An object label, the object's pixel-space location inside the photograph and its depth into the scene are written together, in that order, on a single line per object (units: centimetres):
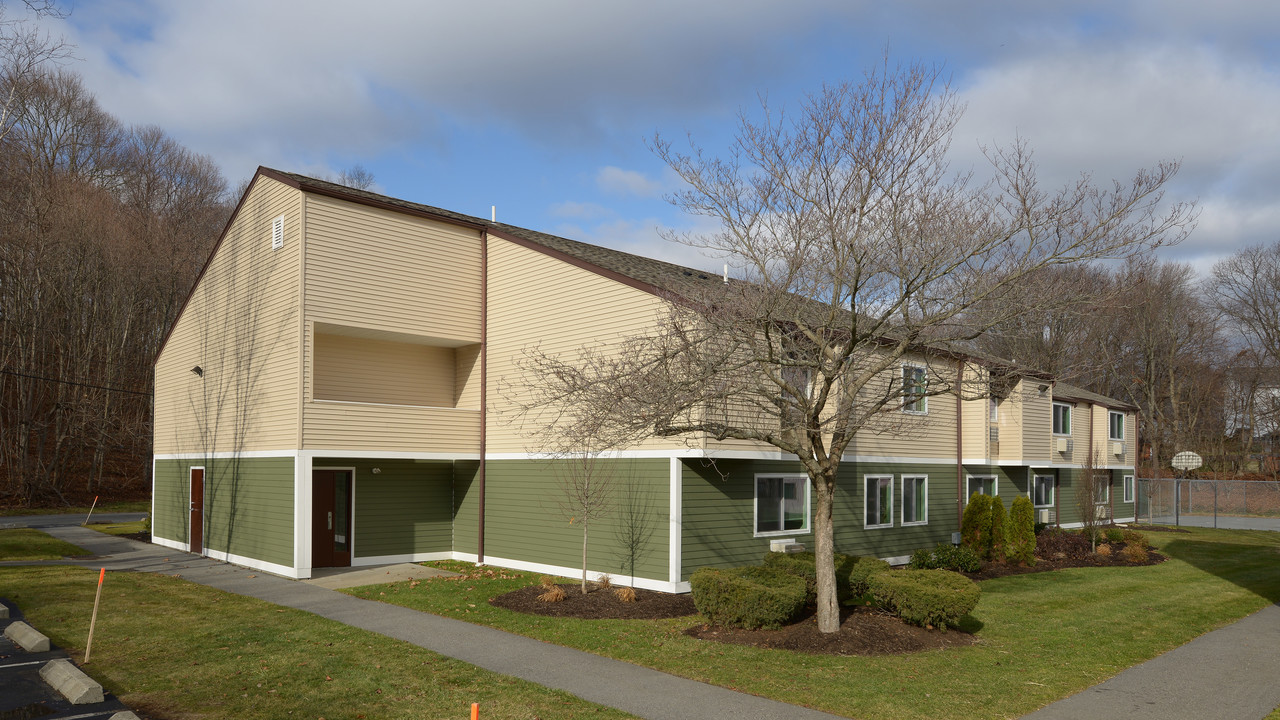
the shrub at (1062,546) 2327
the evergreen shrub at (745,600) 1223
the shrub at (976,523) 2214
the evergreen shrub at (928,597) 1234
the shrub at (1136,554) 2275
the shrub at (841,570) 1370
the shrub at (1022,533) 2192
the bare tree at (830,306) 1088
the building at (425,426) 1673
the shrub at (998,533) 2212
